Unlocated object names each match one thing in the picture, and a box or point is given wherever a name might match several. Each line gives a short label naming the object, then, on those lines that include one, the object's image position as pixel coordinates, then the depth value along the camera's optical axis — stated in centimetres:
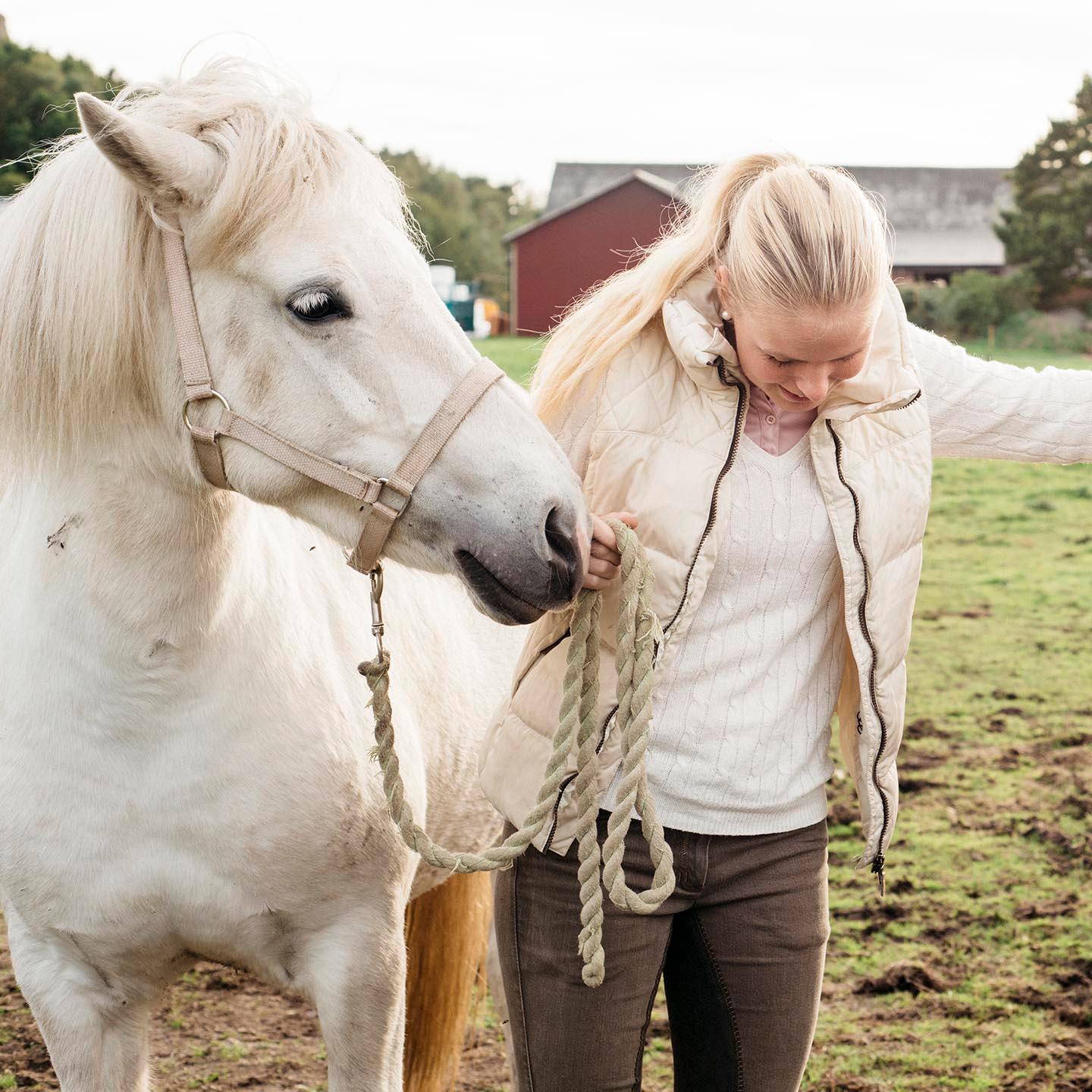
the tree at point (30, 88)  2444
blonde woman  174
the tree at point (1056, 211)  3133
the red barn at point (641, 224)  3431
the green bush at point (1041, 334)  2280
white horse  151
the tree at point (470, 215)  5500
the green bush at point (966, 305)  2666
